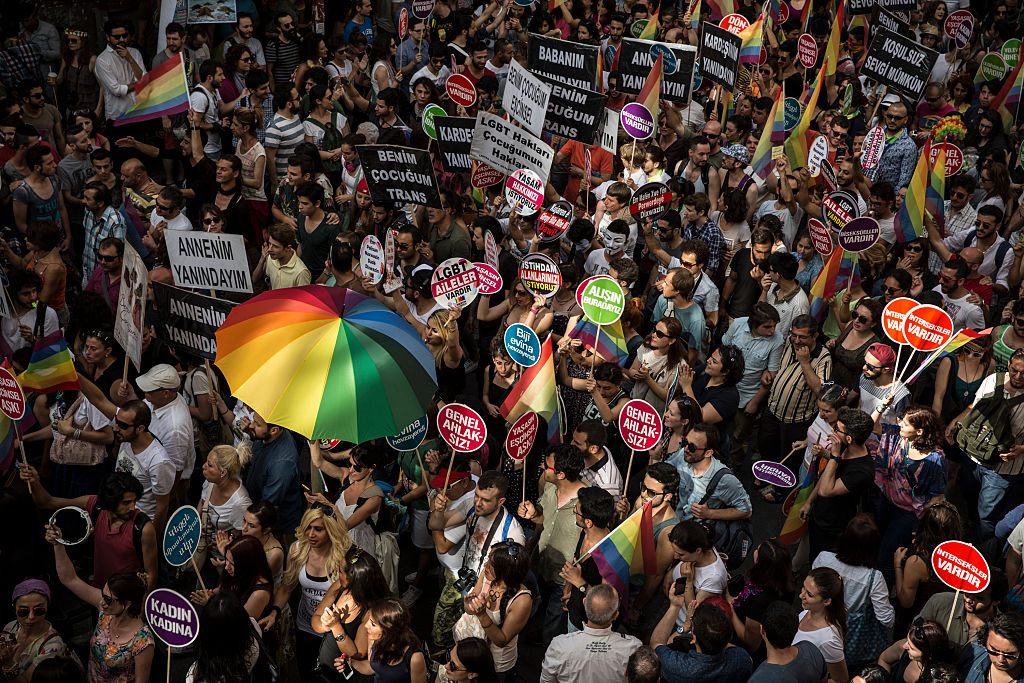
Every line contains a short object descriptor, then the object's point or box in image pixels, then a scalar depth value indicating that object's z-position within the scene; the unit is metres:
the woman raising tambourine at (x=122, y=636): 5.91
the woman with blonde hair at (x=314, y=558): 6.46
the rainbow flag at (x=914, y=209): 10.42
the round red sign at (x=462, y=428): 7.01
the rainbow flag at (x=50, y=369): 7.29
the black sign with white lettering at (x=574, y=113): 10.88
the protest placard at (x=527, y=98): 10.68
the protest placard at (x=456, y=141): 10.56
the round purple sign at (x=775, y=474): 7.43
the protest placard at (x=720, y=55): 12.58
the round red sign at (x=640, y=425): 7.26
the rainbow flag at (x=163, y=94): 10.91
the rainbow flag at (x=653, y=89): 11.92
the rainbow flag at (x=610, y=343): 8.43
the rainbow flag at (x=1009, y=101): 13.96
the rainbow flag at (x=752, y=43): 14.41
